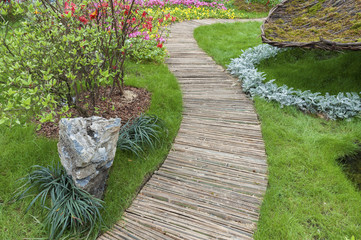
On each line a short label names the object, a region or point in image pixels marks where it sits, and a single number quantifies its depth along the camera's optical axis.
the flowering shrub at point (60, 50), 2.79
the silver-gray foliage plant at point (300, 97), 4.49
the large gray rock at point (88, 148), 2.56
